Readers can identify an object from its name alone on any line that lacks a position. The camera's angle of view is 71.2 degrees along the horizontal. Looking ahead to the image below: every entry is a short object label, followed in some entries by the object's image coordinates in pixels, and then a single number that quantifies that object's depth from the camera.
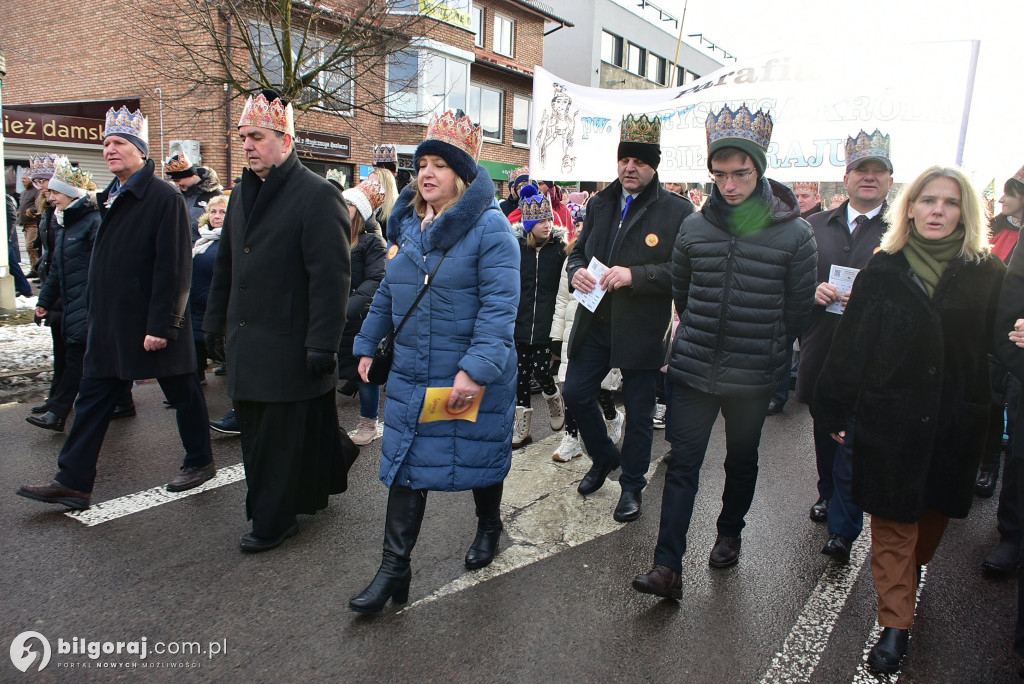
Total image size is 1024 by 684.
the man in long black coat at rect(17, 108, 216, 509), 3.91
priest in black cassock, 3.43
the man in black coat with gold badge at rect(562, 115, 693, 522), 3.82
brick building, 18.34
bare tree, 12.07
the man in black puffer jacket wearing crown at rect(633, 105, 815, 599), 3.13
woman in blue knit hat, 2.92
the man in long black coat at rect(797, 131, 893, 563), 3.93
